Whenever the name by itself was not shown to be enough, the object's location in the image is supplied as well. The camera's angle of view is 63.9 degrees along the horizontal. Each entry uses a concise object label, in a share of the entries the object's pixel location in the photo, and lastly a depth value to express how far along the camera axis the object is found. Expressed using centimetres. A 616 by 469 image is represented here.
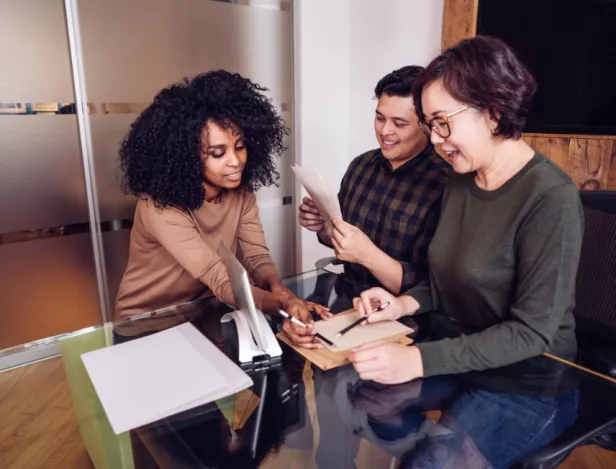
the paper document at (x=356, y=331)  111
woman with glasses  92
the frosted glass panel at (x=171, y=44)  235
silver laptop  102
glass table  81
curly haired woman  149
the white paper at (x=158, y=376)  91
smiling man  148
